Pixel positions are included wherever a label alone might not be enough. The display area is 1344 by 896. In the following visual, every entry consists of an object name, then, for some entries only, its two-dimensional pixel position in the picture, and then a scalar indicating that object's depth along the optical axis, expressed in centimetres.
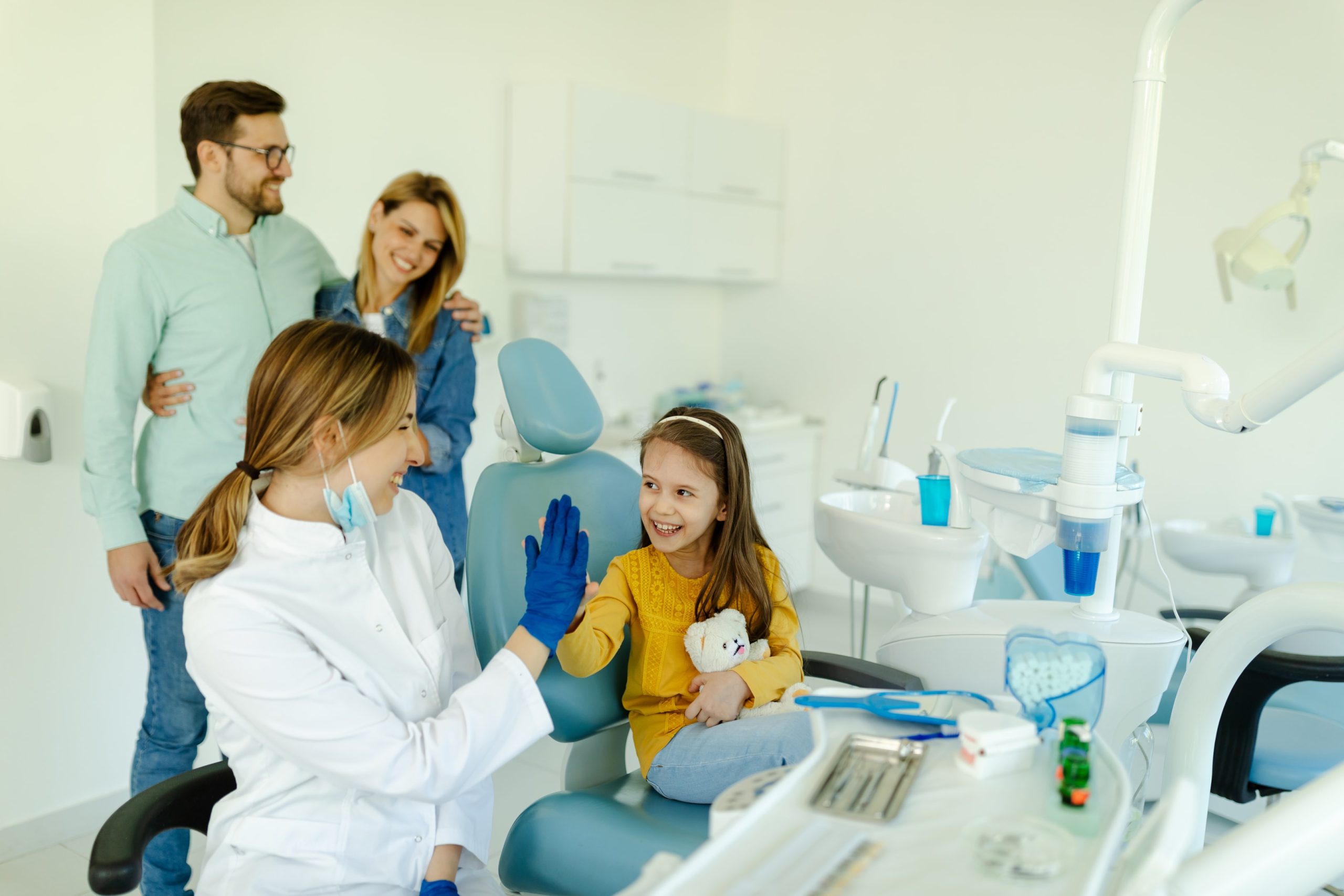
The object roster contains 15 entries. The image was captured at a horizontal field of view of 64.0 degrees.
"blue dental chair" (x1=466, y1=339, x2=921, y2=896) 138
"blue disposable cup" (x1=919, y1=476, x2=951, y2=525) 177
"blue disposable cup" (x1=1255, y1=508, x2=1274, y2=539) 267
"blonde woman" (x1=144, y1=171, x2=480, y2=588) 232
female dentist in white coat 116
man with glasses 192
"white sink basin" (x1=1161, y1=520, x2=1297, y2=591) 263
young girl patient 146
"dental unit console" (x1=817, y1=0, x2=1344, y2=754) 146
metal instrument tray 99
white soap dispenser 208
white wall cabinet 342
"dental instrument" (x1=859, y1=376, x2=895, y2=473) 218
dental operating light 287
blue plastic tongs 118
